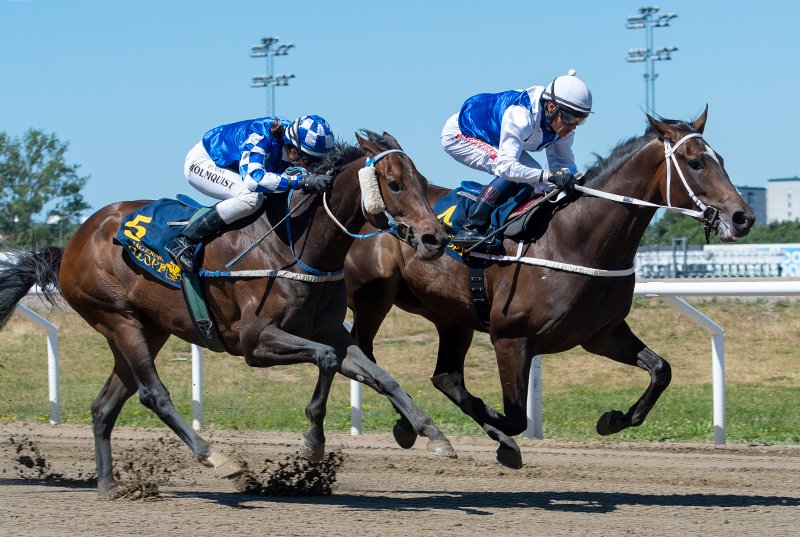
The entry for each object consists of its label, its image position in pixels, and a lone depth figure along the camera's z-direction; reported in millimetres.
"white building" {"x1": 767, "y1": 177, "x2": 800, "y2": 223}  119375
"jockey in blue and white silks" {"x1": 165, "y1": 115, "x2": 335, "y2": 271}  11469
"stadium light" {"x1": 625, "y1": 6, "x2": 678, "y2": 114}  73650
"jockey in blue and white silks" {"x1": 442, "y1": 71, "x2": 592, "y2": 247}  12266
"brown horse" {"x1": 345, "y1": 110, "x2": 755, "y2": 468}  11500
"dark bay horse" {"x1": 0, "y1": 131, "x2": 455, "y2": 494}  10617
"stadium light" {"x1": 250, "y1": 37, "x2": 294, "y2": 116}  69250
